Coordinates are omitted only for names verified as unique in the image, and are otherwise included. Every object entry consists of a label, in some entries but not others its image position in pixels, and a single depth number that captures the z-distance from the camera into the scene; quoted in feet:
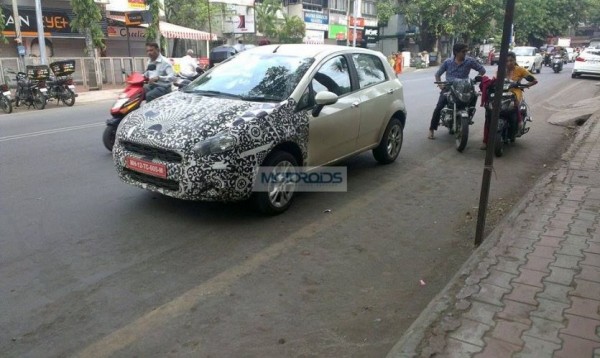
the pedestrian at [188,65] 47.43
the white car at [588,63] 83.05
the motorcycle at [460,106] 28.02
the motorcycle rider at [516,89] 27.04
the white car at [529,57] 99.96
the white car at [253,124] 15.07
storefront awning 91.39
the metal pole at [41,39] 60.59
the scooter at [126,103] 25.50
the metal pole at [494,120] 12.62
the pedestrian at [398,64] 117.83
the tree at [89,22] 66.54
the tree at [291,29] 125.39
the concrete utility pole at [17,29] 62.29
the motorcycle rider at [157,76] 27.07
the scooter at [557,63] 104.68
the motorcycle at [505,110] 26.71
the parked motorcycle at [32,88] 48.42
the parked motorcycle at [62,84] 50.21
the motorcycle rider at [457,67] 29.25
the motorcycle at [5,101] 45.12
